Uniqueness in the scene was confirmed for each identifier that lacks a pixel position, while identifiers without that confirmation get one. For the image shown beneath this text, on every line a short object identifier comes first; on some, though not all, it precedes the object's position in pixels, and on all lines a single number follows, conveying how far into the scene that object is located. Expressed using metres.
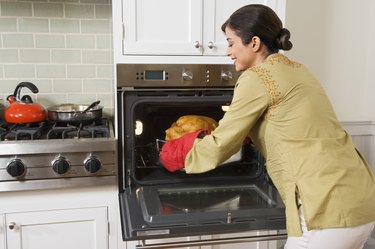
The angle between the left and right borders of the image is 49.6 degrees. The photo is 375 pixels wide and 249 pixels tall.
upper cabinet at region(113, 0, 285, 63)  1.52
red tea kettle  1.68
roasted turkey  1.60
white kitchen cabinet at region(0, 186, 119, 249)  1.56
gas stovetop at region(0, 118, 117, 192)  1.48
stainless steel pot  1.75
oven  1.30
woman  1.17
